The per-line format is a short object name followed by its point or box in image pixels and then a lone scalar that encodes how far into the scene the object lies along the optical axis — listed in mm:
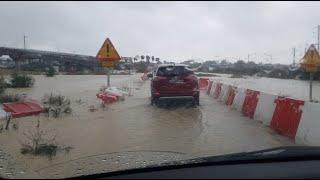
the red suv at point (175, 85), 19000
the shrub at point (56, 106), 15547
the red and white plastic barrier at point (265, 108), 12637
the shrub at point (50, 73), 58953
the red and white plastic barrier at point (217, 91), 23539
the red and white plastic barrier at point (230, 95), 18948
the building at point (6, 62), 70956
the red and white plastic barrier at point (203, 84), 33550
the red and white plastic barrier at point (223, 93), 20984
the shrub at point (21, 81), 32656
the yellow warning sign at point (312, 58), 19891
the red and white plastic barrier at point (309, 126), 9414
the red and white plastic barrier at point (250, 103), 14628
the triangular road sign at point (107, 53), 20203
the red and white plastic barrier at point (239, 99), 16922
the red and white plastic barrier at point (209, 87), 27625
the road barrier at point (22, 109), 15008
